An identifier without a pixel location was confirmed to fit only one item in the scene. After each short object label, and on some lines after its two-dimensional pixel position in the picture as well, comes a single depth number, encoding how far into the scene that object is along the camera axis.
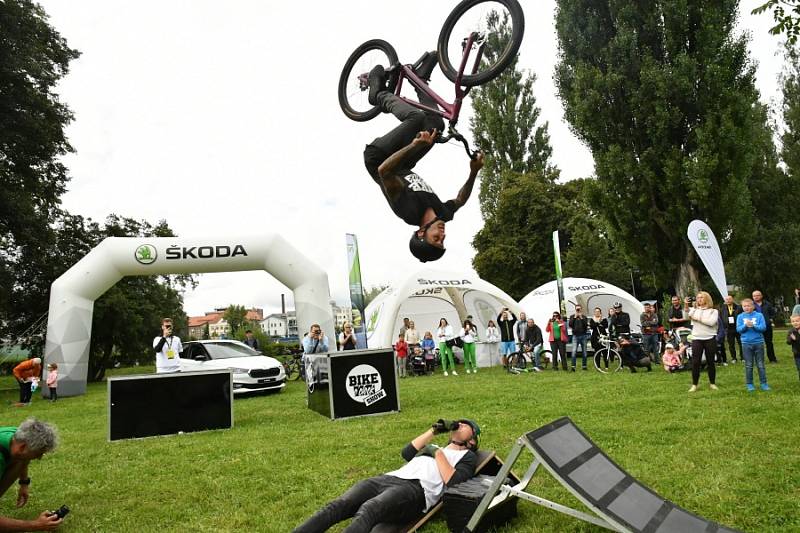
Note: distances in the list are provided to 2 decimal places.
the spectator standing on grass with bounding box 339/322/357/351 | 14.46
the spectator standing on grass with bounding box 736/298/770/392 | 8.11
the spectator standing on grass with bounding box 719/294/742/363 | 12.51
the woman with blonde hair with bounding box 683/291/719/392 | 8.27
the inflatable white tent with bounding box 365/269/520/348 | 18.08
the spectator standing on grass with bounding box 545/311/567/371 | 14.30
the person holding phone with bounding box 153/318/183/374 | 10.05
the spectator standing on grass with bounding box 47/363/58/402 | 14.35
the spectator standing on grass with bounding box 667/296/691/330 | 12.65
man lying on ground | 3.31
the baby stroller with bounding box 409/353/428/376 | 16.61
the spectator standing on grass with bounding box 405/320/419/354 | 16.55
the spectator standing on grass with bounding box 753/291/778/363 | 11.09
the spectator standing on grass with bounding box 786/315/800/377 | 8.23
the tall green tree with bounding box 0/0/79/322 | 17.20
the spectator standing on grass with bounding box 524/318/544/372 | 15.11
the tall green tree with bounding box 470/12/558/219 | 35.53
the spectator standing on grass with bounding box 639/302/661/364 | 13.34
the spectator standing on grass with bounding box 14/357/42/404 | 13.97
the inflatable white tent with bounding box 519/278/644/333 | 20.20
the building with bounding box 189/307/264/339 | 137.50
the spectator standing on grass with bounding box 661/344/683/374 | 11.80
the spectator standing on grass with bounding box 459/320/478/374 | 15.86
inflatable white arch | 14.54
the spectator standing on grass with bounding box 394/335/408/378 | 16.12
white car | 12.67
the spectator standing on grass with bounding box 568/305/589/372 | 14.11
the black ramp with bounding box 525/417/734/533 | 3.00
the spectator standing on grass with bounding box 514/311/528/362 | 15.70
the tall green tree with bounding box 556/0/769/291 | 19.17
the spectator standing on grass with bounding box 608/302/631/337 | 13.59
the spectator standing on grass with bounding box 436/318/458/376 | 15.87
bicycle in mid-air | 4.17
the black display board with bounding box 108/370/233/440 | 7.79
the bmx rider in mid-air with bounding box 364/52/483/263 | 4.36
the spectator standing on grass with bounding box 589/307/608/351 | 14.12
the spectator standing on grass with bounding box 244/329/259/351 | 18.41
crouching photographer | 3.67
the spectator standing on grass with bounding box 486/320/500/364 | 17.98
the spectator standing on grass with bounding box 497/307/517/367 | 15.85
